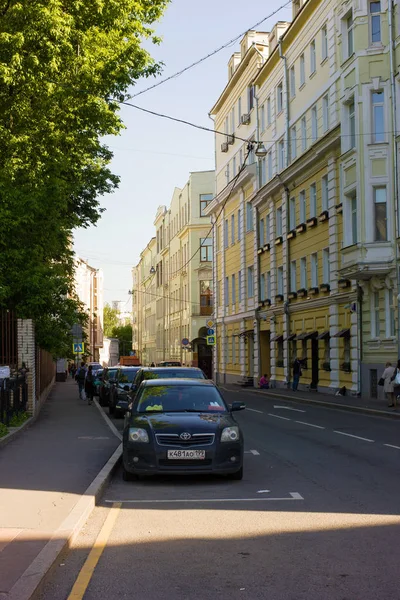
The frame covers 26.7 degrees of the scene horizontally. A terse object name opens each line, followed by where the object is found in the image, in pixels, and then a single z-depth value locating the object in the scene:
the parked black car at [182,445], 11.28
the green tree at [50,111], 21.20
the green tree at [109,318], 179.90
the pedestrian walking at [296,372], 40.69
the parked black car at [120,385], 26.00
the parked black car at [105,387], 33.32
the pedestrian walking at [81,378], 38.47
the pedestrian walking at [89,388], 35.62
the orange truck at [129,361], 83.69
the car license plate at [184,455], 11.24
